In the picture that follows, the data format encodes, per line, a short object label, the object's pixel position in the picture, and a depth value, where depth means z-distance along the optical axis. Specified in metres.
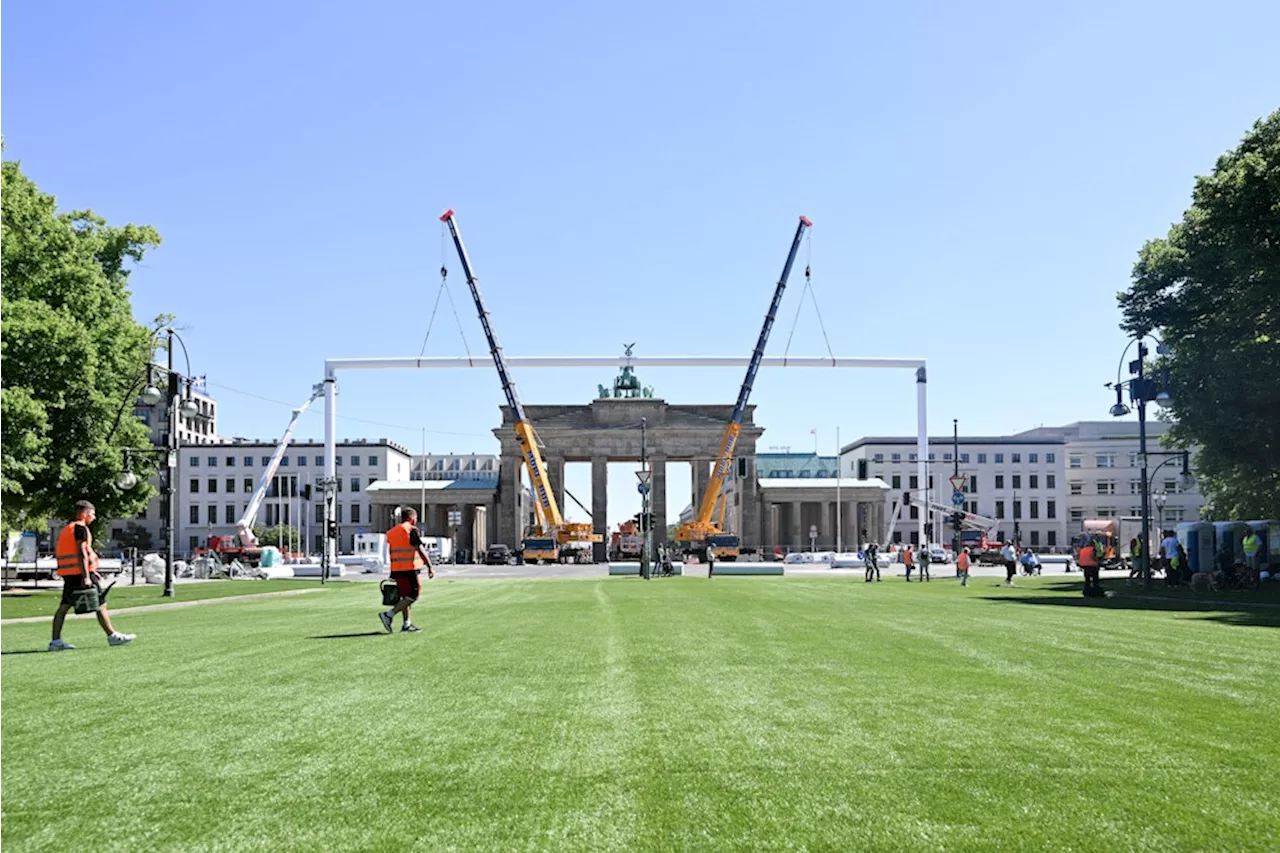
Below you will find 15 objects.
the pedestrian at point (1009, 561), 45.56
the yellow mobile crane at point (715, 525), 94.81
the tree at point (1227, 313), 37.00
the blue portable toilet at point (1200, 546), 46.81
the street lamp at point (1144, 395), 37.44
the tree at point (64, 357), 33.50
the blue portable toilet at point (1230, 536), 46.25
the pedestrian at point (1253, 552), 40.31
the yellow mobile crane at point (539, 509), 92.38
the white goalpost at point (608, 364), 101.19
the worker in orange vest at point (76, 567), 15.21
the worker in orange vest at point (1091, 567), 33.03
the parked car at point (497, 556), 104.81
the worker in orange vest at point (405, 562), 17.38
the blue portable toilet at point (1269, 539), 47.25
